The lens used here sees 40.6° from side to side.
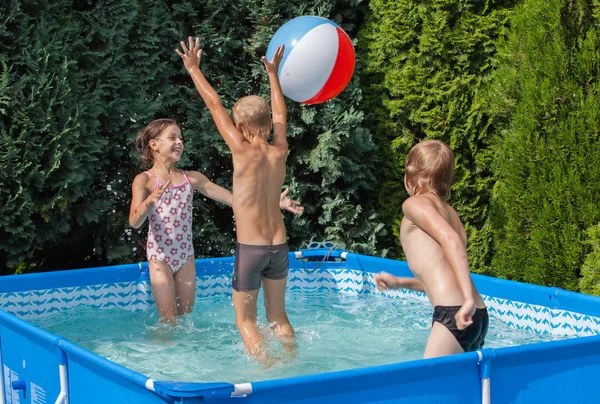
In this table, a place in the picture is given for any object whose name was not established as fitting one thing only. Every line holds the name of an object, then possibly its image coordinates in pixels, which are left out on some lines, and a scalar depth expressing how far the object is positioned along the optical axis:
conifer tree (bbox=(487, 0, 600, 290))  5.94
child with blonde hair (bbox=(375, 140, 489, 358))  3.26
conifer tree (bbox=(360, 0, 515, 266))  7.14
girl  5.26
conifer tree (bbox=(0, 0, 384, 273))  6.32
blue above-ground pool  2.83
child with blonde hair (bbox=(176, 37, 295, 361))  4.42
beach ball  5.39
